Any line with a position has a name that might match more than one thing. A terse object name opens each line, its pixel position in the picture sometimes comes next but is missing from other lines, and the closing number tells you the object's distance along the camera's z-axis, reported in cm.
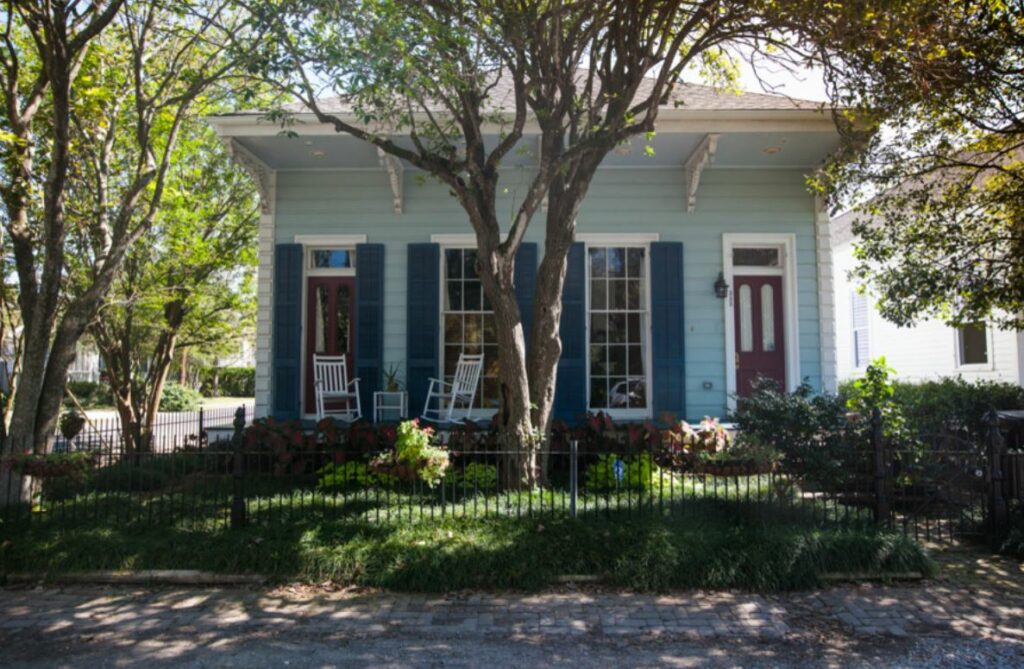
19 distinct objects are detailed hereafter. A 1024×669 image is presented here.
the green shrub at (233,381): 3870
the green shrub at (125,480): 809
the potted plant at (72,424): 1391
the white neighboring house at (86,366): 3453
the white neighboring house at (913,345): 1354
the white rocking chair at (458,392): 960
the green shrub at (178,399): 2591
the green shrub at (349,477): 779
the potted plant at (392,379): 1011
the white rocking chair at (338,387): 993
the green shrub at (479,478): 768
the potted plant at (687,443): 813
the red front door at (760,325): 1052
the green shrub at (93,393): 2769
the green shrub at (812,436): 741
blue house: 1025
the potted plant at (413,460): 676
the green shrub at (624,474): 760
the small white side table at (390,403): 992
